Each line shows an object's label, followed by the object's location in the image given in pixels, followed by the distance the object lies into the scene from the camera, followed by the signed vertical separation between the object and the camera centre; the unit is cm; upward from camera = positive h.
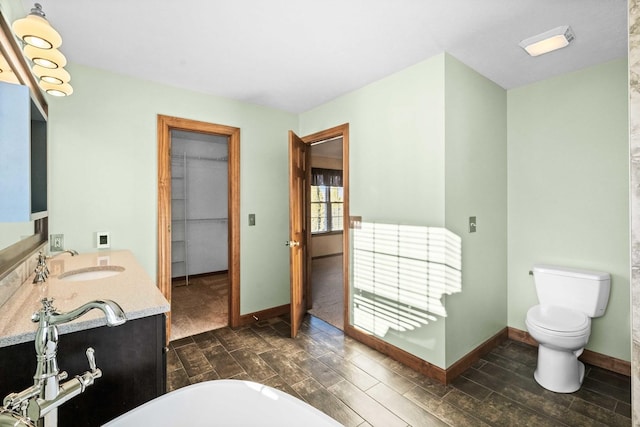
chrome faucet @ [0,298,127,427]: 73 -39
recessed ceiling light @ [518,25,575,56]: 194 +115
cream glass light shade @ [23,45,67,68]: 143 +77
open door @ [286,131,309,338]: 298 -13
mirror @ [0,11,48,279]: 120 -5
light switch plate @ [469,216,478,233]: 251 -9
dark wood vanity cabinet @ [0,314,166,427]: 103 -56
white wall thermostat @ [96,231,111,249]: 249 -20
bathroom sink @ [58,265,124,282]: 179 -36
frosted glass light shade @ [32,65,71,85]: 158 +75
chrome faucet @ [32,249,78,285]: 154 -29
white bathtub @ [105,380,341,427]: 99 -67
